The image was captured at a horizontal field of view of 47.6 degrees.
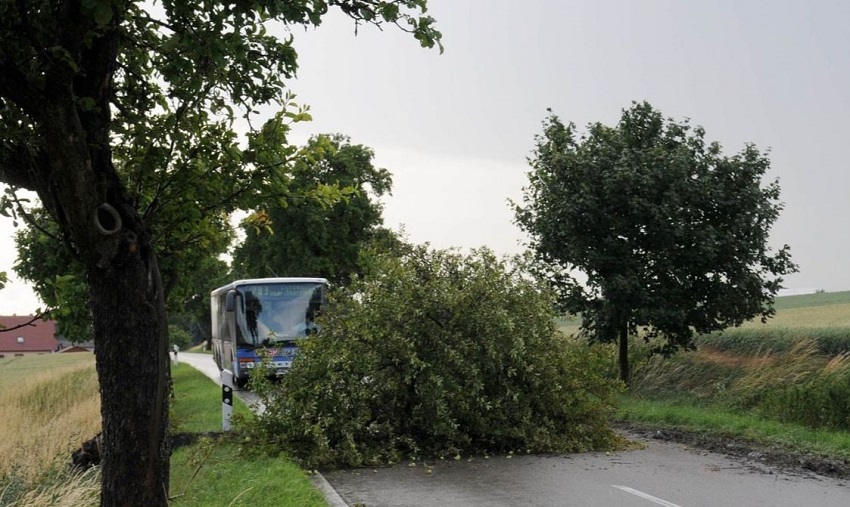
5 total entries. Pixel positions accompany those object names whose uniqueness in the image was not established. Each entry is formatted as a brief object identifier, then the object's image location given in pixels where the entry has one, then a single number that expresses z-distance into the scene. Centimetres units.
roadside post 1478
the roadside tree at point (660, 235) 2073
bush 1298
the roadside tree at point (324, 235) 5172
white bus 2702
